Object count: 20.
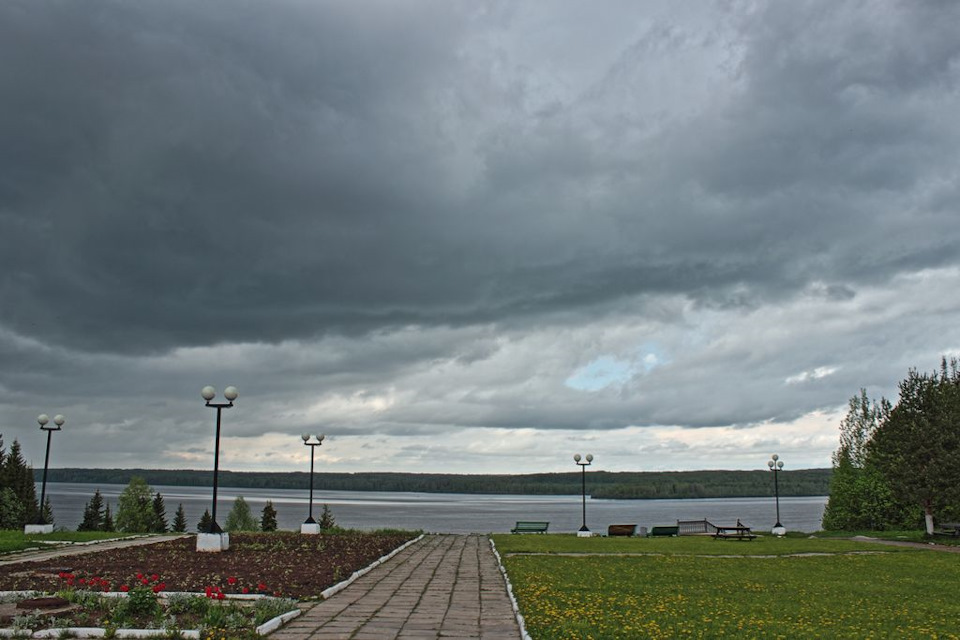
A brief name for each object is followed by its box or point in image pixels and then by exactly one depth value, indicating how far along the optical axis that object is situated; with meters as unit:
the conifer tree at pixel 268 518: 56.68
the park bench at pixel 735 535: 30.77
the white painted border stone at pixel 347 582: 12.92
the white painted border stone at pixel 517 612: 9.42
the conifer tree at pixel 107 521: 62.97
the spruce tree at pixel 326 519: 53.06
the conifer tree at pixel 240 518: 77.44
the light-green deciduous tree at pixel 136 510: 73.26
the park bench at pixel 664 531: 35.34
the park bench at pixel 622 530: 35.59
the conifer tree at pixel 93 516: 63.75
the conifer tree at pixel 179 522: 72.88
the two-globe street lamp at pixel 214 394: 22.02
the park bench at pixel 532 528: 37.84
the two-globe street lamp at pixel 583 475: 33.64
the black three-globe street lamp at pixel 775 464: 39.69
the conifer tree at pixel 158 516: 74.65
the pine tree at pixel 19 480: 63.62
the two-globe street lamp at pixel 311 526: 28.80
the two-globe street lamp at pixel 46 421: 29.76
